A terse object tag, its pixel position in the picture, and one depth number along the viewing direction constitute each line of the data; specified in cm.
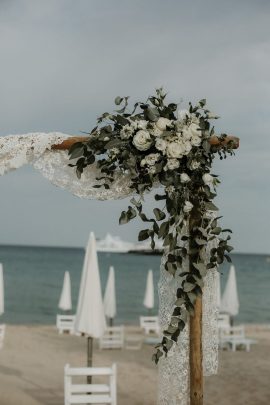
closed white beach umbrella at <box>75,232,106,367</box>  889
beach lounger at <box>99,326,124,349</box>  1455
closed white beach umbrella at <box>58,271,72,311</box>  1759
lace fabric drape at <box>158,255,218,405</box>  415
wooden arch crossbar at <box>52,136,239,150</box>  401
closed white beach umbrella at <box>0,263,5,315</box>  1197
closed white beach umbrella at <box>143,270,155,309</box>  1825
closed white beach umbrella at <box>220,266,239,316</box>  1552
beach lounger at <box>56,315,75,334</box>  1714
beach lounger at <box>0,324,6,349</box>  1299
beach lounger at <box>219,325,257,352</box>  1452
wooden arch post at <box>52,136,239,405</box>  400
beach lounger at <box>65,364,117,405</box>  717
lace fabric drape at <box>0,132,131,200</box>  426
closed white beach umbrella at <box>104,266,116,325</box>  1516
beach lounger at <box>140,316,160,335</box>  1723
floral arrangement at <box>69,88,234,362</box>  389
